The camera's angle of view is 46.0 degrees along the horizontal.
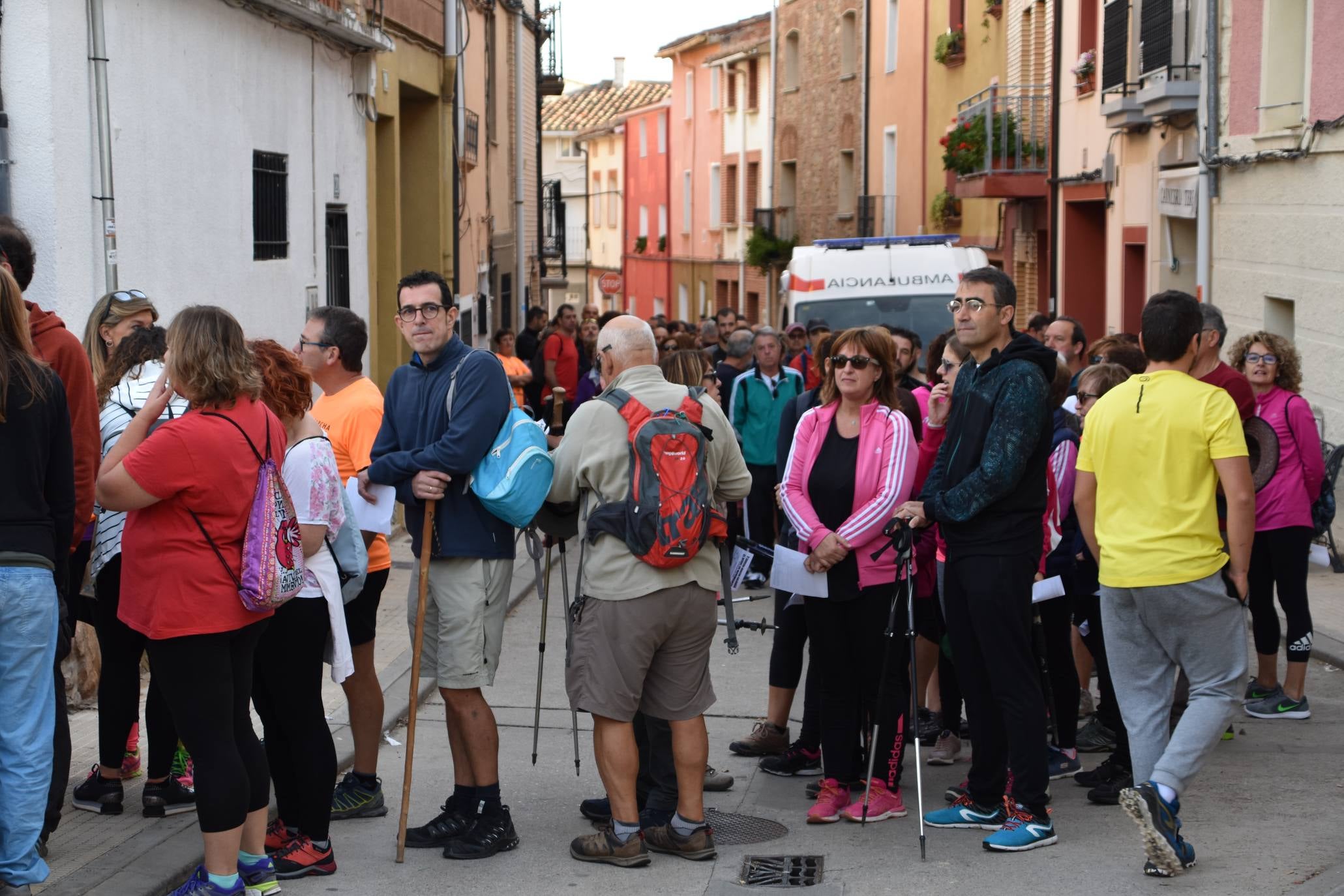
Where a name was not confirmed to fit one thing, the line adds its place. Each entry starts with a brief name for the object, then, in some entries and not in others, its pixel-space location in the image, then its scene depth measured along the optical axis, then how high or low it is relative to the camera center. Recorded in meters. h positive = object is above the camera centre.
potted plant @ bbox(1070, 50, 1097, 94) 19.95 +2.86
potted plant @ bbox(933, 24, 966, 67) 26.38 +4.18
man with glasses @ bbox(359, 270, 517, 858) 5.37 -0.78
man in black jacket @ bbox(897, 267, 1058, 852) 5.40 -0.76
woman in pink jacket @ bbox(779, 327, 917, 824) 5.80 -0.86
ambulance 15.42 +0.14
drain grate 5.29 -1.95
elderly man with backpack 5.27 -0.93
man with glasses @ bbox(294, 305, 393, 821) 5.71 -0.55
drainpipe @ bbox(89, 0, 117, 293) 7.67 +0.75
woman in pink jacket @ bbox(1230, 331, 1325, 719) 7.29 -0.96
